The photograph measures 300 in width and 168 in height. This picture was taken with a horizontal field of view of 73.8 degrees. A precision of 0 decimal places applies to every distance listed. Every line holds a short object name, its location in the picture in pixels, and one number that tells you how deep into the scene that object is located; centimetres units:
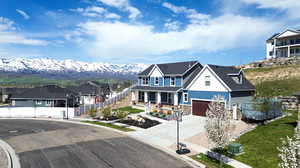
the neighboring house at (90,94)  5903
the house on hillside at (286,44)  5822
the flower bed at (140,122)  2867
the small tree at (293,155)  798
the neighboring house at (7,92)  6931
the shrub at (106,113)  3384
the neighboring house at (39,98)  4575
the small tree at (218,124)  1367
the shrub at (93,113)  3609
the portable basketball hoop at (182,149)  1740
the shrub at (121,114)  3322
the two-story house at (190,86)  3136
